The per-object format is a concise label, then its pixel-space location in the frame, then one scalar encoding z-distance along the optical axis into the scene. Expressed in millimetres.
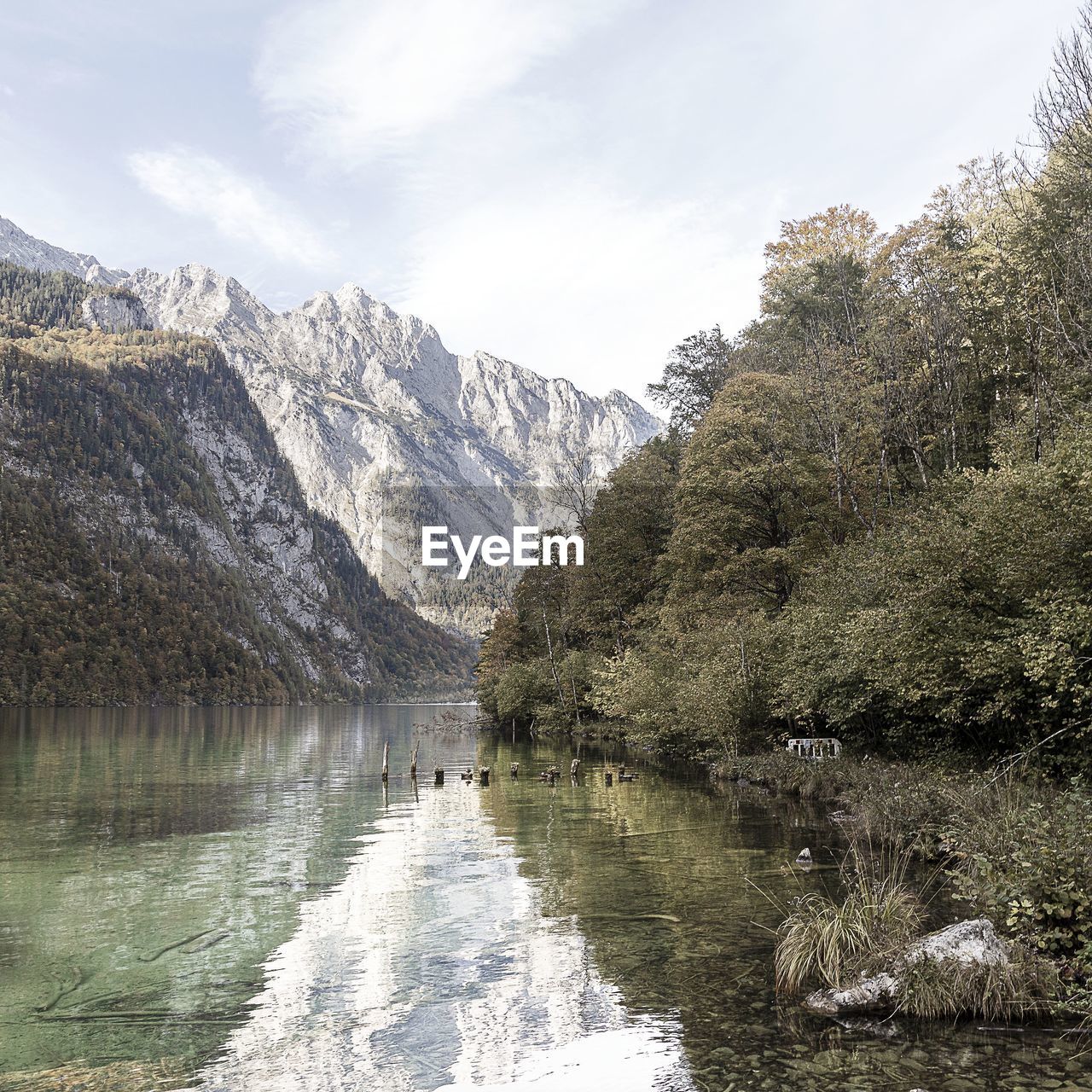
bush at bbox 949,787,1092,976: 11289
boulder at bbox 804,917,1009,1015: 11461
